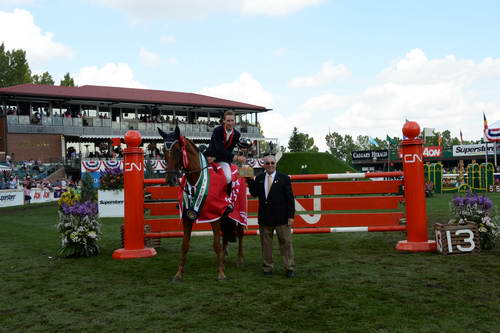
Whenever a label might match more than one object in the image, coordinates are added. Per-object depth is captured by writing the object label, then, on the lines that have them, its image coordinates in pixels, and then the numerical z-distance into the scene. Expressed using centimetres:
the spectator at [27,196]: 2630
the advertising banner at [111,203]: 1691
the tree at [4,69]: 5812
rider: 689
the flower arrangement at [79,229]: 858
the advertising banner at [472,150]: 5084
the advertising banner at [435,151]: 5634
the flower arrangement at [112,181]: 1681
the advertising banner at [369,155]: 6477
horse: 639
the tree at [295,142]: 6625
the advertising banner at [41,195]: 2702
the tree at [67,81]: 6334
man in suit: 670
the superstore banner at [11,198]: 2498
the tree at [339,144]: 11556
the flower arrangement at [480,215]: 815
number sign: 777
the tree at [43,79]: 6526
